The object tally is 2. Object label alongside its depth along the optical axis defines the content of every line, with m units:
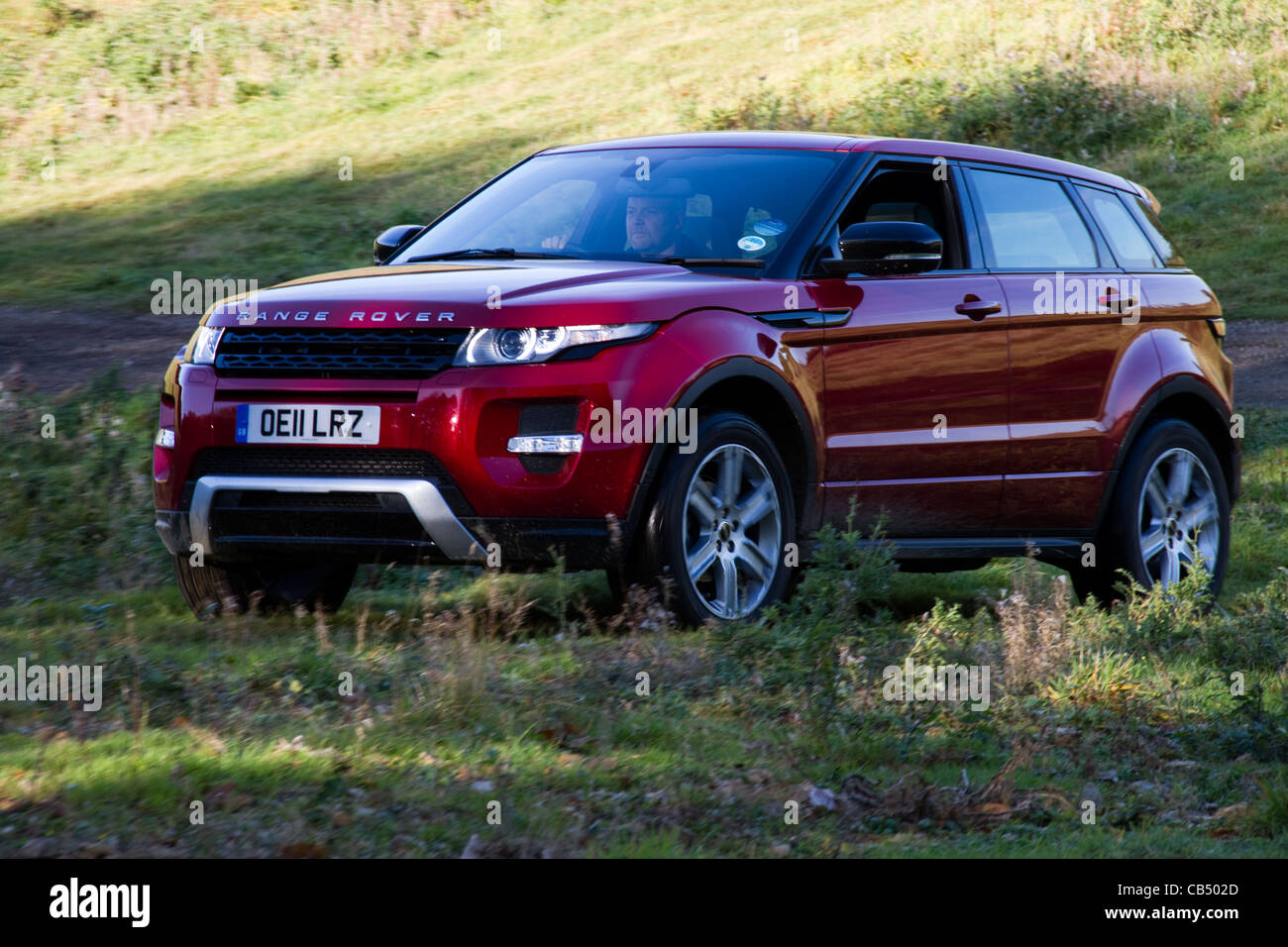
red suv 11.37
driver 13.28
